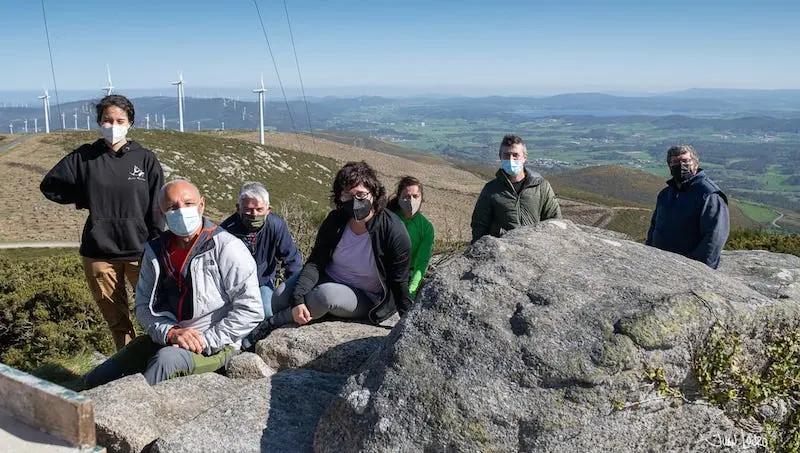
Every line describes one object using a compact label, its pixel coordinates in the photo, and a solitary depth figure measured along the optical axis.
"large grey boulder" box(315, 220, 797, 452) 3.80
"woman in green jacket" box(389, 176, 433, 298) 7.27
